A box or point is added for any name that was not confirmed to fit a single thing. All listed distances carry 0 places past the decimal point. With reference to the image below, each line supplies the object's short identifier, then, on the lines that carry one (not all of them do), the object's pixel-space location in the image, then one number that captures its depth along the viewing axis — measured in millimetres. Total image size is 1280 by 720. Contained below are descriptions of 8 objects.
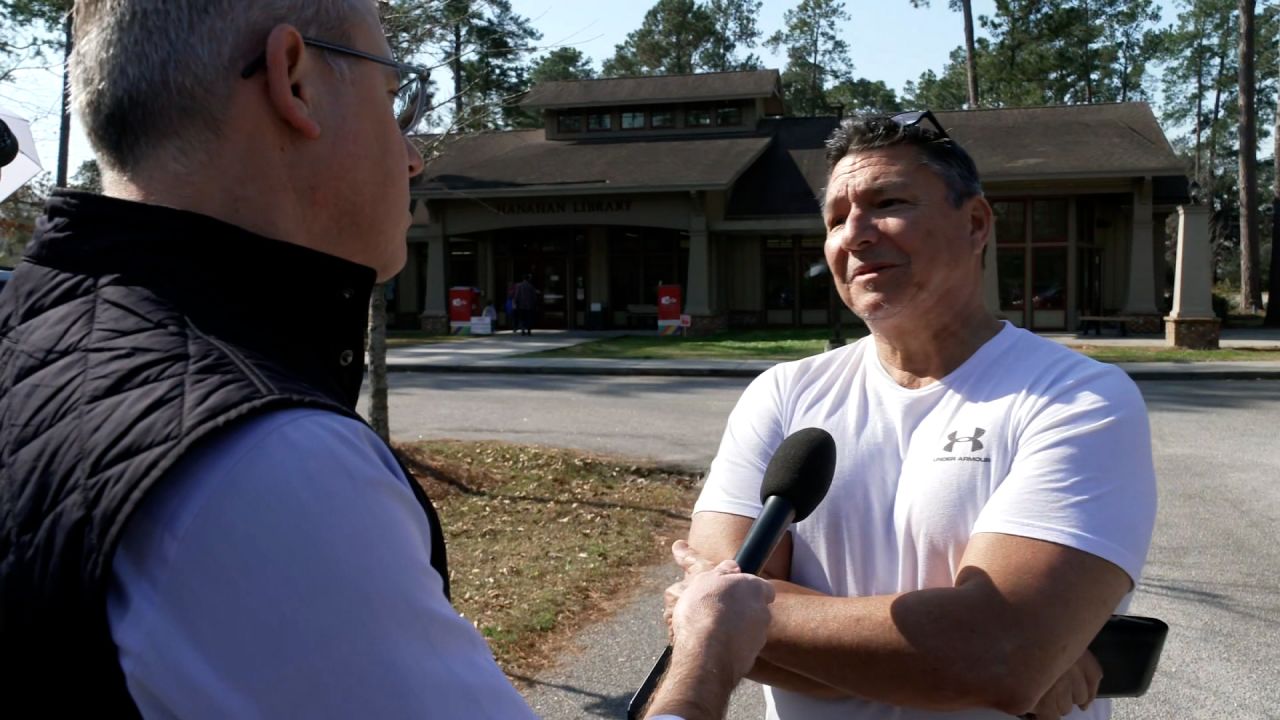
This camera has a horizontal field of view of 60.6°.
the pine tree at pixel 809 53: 67312
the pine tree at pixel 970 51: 39375
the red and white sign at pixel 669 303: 29547
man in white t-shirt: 2064
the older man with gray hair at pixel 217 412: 994
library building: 28766
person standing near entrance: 30906
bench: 27422
